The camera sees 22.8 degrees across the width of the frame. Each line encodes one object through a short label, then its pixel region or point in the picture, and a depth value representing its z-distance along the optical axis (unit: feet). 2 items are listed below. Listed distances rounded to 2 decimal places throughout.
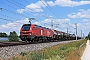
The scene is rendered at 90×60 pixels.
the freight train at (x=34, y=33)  133.18
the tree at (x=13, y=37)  225.07
